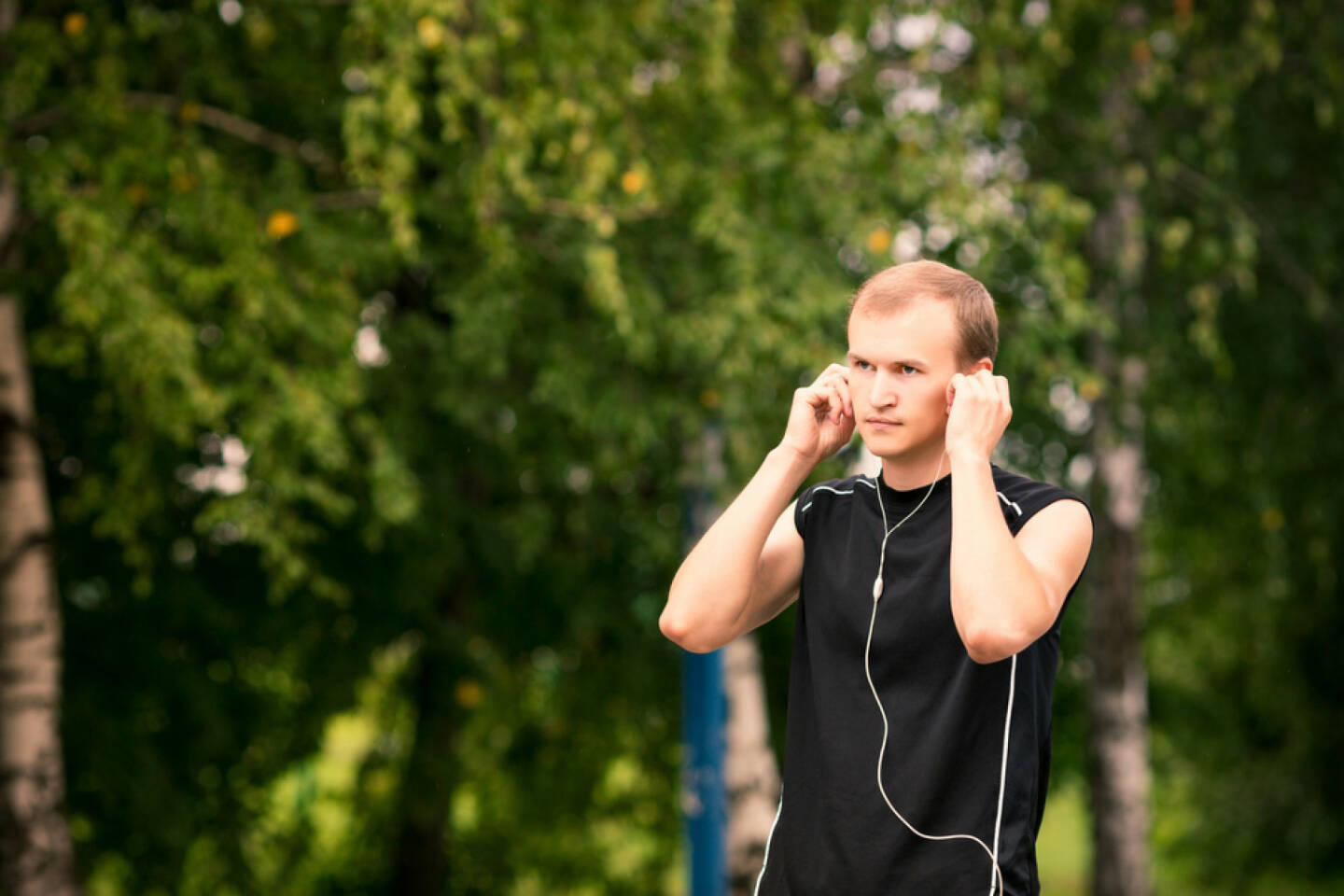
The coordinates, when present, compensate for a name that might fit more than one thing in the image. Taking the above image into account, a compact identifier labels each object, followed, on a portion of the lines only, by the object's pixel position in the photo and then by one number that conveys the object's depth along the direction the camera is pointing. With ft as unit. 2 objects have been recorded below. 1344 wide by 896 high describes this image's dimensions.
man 11.64
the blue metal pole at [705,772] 42.65
